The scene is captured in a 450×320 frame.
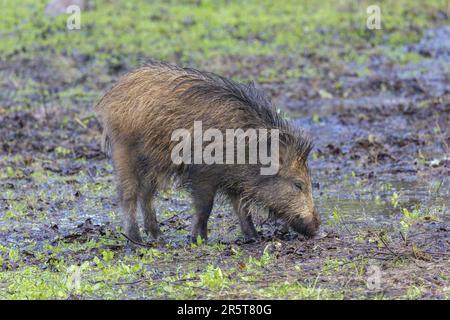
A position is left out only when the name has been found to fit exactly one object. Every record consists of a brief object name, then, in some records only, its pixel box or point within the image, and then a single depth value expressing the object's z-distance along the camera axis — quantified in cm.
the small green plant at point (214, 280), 1308
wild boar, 1616
